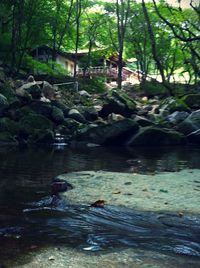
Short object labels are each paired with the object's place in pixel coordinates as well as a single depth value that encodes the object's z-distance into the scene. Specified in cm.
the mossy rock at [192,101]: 2486
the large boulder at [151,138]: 1883
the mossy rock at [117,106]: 2270
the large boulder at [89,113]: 2239
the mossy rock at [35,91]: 2123
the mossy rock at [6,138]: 1778
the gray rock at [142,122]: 2037
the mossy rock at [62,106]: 2181
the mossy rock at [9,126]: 1851
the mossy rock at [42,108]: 2039
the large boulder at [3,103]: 1938
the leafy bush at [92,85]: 3383
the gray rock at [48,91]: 2322
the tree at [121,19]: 3550
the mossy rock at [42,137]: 1872
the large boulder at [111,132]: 1869
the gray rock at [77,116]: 2139
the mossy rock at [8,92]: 2027
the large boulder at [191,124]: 2019
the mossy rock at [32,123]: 1895
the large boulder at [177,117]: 2162
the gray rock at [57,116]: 2069
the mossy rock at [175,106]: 2352
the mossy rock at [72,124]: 2059
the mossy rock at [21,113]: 1944
